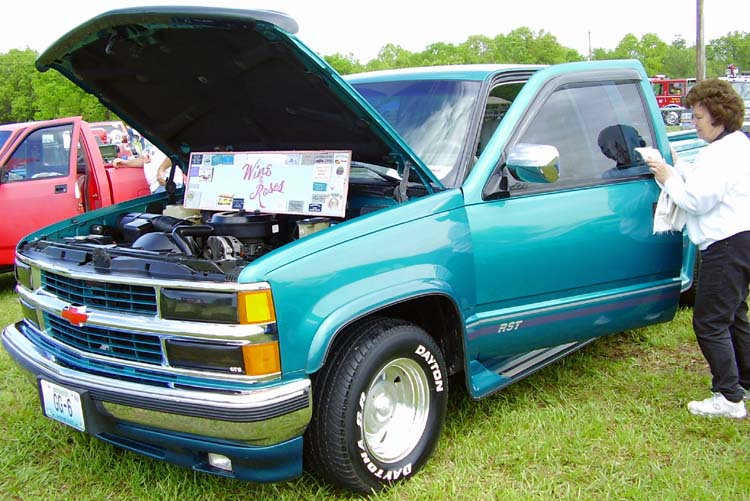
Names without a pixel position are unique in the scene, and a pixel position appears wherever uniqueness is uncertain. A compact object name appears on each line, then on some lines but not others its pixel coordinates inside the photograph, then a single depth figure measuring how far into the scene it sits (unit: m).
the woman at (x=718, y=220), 3.48
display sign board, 3.40
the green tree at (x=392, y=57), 73.68
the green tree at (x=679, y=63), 82.69
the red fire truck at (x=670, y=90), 45.48
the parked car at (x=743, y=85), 23.71
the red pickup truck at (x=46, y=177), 6.93
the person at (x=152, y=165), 7.61
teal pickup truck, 2.60
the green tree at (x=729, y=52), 89.69
